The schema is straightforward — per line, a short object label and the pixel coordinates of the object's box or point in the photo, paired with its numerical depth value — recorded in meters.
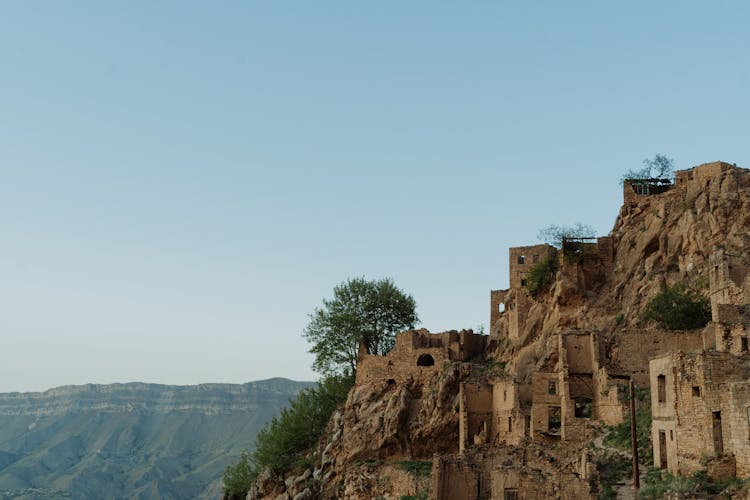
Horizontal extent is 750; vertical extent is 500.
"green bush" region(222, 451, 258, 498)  67.56
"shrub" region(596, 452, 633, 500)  30.64
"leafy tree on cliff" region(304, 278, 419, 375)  67.88
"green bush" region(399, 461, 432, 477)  47.63
